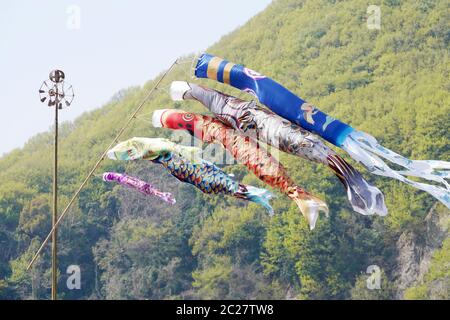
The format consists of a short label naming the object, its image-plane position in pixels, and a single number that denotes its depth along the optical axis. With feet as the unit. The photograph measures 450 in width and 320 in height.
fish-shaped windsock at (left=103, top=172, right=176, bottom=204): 66.90
